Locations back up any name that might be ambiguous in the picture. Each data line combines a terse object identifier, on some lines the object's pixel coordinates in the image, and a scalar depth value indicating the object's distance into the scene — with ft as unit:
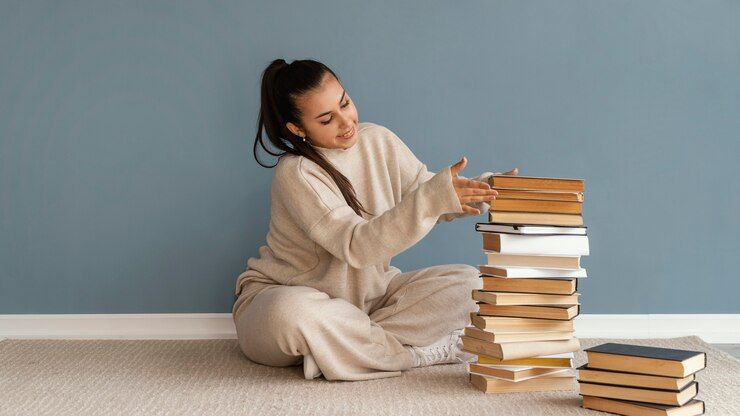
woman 6.29
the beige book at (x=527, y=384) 5.97
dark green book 5.21
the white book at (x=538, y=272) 5.96
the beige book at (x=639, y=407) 5.23
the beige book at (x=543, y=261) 5.99
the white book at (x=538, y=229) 5.88
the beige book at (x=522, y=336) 5.95
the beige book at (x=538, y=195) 5.92
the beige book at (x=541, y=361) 5.96
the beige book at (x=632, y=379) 5.21
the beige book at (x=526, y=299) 5.98
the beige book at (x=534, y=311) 5.99
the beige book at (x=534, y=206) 5.94
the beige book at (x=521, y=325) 5.98
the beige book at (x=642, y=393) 5.21
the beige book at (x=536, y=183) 5.88
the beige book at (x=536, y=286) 5.98
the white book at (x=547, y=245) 5.92
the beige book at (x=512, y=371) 5.89
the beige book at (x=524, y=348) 5.88
